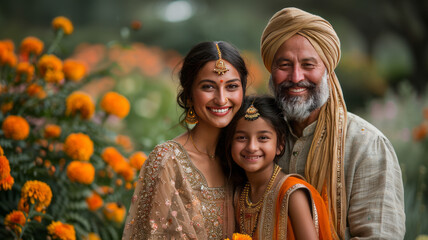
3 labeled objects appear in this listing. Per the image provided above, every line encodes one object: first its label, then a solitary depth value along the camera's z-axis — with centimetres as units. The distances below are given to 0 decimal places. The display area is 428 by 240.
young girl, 246
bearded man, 259
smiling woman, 254
